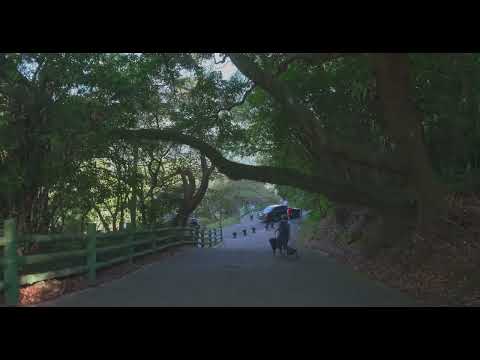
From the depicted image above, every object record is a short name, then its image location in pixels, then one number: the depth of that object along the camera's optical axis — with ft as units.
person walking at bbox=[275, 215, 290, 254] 54.39
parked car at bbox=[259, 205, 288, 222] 158.20
